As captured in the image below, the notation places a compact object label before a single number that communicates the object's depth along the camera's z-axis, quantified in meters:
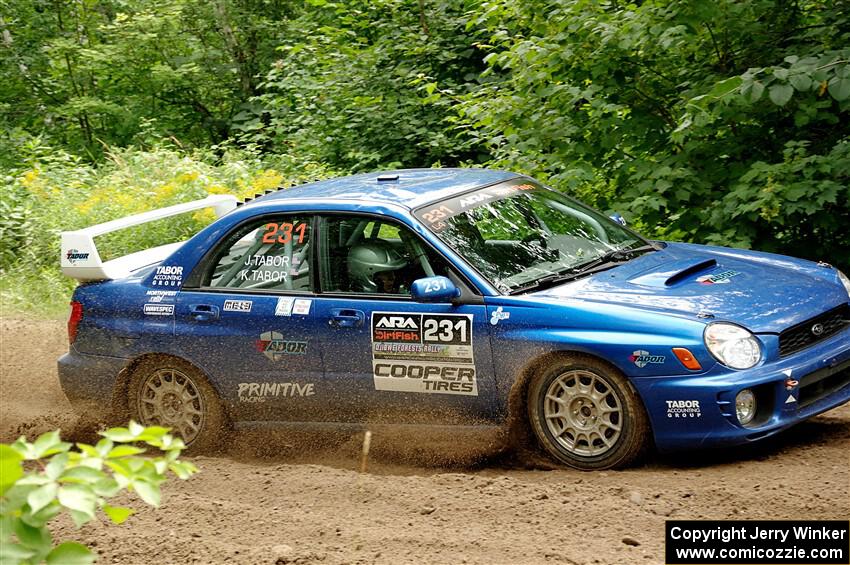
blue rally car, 10.77
